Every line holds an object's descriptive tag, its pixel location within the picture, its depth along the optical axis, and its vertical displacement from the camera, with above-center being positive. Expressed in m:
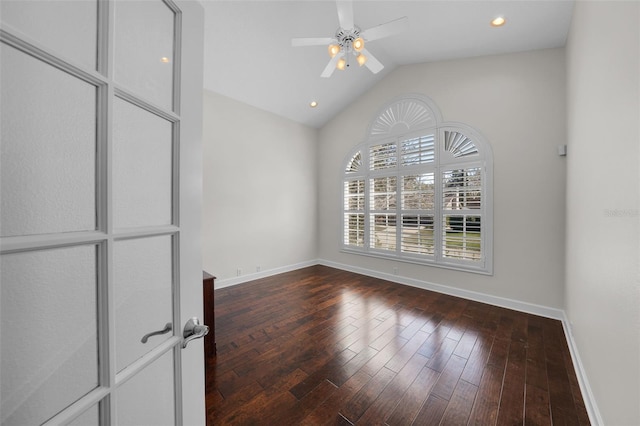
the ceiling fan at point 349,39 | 2.18 +1.72
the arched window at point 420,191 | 3.36 +0.34
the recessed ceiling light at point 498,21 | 2.57 +2.04
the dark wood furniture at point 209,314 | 2.11 -0.92
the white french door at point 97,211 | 0.46 +0.00
